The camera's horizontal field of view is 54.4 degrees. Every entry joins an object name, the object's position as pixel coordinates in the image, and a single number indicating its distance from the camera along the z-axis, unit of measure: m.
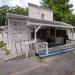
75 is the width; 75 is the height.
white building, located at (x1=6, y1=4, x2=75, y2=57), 6.86
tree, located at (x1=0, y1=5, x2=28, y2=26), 23.54
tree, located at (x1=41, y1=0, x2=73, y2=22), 17.30
